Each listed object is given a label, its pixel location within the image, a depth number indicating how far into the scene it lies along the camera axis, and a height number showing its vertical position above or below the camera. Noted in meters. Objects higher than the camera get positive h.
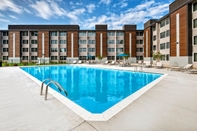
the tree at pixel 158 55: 25.57 +2.05
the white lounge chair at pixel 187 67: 14.22 -0.50
